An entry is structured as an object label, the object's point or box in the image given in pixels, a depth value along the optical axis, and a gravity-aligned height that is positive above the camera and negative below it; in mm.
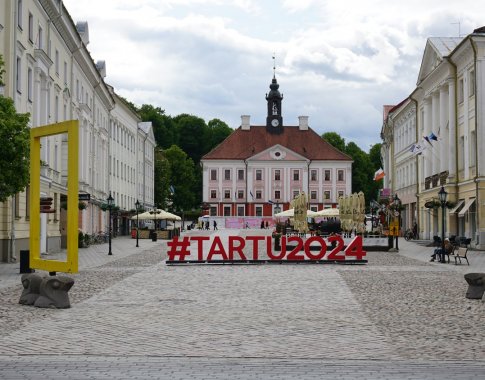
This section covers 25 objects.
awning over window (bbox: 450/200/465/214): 43094 +833
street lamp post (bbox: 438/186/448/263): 31016 +361
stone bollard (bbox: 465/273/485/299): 16734 -1339
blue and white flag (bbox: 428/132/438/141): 44281 +4795
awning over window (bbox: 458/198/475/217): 40719 +776
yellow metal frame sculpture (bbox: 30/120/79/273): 14039 +488
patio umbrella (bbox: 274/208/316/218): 59294 +644
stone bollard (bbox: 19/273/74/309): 15062 -1356
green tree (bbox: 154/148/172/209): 106312 +5674
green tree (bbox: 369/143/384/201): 124531 +9541
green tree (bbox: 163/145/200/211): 111812 +6734
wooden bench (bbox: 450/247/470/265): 29203 -1161
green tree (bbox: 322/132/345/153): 128500 +13462
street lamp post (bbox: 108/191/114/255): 41750 +1122
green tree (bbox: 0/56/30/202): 22750 +2145
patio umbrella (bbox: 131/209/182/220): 65312 +581
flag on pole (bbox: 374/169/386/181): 61812 +3734
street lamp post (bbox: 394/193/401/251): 44431 +1114
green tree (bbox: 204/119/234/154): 127438 +14583
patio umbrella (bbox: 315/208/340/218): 55706 +697
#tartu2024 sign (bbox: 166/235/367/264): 29219 -1198
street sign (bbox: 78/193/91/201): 41438 +1384
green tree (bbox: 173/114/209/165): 124875 +13970
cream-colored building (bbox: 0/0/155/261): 29844 +6355
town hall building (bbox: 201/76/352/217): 116812 +6510
